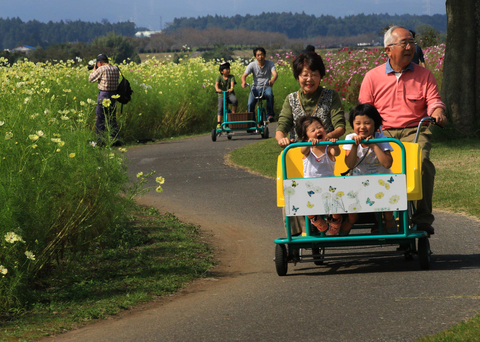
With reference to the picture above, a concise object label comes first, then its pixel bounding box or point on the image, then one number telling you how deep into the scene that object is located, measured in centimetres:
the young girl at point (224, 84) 3347
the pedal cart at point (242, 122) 3269
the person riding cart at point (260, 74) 3217
